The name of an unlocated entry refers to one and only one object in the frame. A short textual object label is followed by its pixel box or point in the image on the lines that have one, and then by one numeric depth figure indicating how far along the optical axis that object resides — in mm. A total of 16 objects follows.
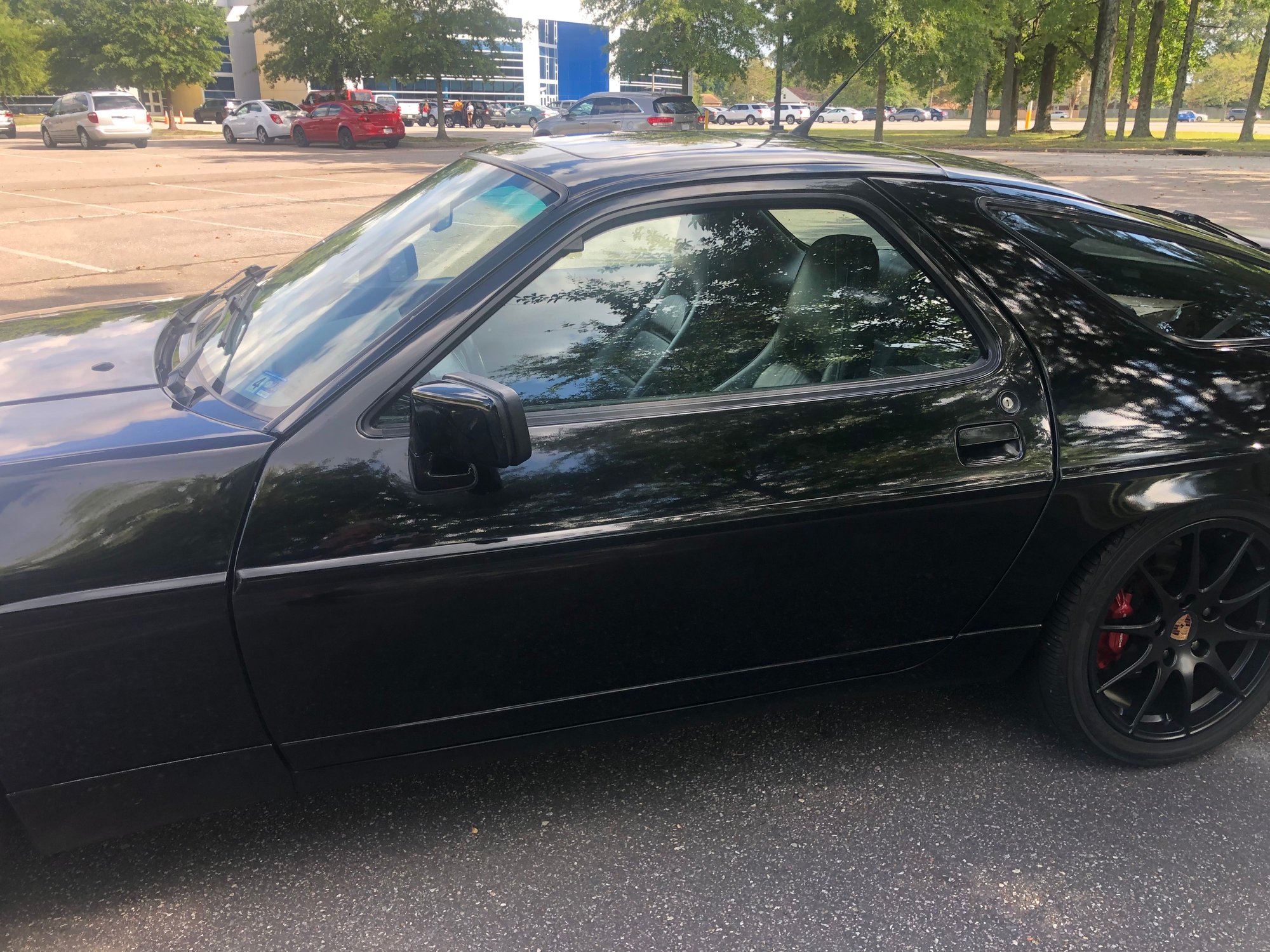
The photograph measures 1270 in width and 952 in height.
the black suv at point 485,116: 53094
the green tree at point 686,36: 32250
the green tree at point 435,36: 36406
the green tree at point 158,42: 49094
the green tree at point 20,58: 51656
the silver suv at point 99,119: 29438
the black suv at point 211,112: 57247
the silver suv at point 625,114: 25203
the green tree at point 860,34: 27984
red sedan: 31719
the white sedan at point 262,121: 34094
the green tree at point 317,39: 40000
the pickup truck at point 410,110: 57972
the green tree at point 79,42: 49781
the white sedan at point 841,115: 72250
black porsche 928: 1827
